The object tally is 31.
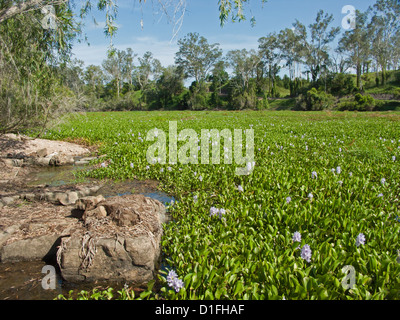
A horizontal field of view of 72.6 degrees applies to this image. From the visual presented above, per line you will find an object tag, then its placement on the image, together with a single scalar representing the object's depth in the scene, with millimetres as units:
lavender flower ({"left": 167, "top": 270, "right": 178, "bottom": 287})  2434
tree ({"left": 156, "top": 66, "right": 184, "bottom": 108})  63344
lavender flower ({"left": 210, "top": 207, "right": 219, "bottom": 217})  3754
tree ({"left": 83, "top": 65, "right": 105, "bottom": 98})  74125
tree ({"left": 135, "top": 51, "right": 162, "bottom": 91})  76375
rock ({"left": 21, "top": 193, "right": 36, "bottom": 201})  4928
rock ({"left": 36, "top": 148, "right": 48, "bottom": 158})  8750
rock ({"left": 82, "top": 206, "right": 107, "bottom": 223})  3650
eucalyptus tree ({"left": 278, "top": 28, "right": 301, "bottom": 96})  59194
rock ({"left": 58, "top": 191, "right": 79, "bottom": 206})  4763
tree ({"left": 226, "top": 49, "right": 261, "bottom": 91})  61812
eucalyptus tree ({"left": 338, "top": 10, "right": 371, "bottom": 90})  49656
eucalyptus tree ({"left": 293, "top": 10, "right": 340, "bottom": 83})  52969
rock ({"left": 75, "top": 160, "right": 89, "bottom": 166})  8205
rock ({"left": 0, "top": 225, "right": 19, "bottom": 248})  3449
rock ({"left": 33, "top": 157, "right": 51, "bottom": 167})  8133
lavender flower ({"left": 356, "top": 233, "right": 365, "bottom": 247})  2787
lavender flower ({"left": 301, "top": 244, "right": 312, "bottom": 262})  2585
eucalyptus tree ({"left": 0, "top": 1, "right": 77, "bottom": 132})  6156
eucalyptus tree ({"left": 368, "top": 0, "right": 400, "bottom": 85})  50281
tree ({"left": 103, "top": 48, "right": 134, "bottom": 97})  70312
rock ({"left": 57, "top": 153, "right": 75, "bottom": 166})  8292
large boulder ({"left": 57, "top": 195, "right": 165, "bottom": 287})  2951
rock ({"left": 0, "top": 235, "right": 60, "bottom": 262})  3279
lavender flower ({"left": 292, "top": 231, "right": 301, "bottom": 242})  2852
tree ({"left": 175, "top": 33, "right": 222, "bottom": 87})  64000
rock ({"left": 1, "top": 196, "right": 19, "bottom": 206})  4702
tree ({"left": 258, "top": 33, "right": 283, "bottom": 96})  63688
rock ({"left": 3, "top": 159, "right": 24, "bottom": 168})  7668
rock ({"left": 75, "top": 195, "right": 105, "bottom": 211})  4119
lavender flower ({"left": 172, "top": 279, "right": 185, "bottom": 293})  2365
